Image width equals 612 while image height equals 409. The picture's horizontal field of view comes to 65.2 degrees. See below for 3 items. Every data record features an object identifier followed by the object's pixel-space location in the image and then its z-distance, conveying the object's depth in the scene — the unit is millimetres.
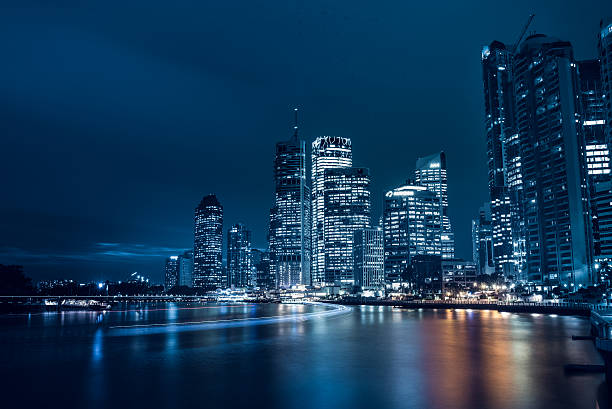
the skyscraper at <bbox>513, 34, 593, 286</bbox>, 198375
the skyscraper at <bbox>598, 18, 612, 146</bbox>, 178000
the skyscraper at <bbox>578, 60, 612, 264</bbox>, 196500
